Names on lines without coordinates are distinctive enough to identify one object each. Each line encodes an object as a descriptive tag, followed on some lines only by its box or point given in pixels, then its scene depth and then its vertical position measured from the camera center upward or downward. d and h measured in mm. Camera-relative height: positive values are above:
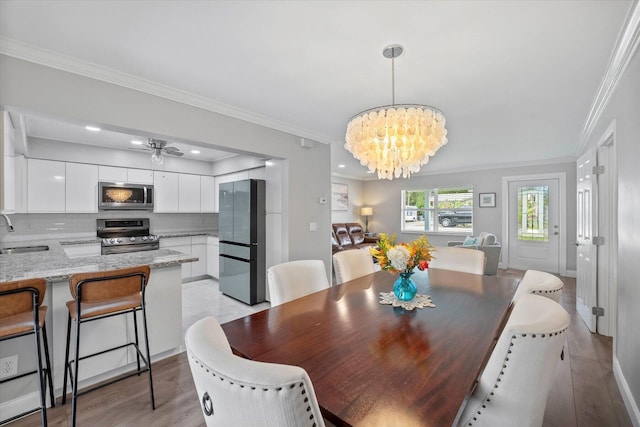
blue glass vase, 1796 -485
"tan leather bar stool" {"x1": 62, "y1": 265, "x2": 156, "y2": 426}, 1704 -537
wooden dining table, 842 -566
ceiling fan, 3357 +783
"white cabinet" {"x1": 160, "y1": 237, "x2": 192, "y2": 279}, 4965 -577
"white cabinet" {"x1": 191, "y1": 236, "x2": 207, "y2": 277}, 5285 -768
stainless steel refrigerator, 4031 -438
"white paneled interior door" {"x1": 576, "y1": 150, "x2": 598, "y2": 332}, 2941 -324
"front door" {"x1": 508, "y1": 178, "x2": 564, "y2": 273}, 5734 -249
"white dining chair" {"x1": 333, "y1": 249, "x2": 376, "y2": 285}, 2467 -478
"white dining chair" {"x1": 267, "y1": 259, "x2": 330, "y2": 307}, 1960 -495
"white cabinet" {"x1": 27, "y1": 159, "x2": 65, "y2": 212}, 3801 +373
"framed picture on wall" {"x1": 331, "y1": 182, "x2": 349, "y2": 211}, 7582 +438
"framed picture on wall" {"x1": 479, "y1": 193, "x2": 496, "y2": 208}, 6361 +294
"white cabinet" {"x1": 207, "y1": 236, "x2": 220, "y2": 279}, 5210 -821
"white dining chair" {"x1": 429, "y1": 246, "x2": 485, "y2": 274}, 2768 -477
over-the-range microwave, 4348 +269
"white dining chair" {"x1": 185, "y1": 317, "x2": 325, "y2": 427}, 615 -403
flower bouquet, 1713 -290
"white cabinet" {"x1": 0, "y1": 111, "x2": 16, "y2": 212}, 1920 +385
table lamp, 8180 -64
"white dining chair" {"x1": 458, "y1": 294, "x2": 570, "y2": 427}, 895 -535
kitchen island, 1848 -855
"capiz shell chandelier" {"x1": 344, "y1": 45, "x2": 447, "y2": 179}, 1861 +535
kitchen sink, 3334 -446
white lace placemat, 1708 -555
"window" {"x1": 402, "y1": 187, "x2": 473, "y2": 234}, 6832 +75
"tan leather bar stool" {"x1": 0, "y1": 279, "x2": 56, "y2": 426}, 1459 -520
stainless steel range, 4340 -390
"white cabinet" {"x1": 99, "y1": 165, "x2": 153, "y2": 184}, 4433 +621
